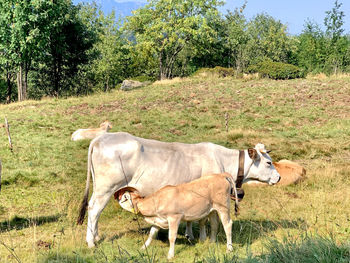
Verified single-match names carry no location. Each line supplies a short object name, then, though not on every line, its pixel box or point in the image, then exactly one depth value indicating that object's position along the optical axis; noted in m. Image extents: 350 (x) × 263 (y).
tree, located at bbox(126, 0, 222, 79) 42.94
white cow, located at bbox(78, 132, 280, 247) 7.49
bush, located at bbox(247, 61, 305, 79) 39.41
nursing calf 7.08
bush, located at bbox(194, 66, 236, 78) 41.55
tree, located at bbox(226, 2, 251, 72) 54.53
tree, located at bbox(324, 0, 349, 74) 50.66
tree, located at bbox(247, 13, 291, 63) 59.25
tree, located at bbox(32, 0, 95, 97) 33.12
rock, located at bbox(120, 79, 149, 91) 40.12
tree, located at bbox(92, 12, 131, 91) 57.22
